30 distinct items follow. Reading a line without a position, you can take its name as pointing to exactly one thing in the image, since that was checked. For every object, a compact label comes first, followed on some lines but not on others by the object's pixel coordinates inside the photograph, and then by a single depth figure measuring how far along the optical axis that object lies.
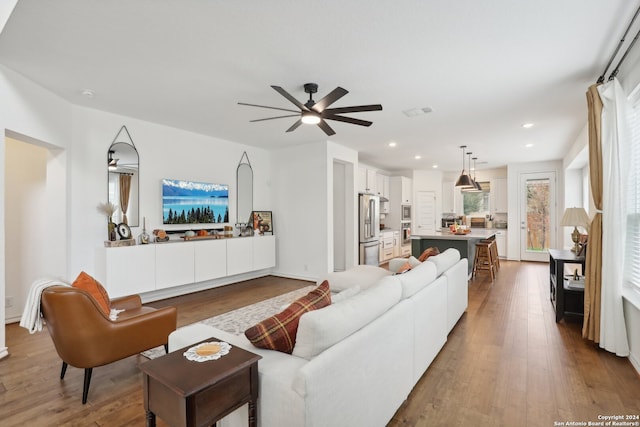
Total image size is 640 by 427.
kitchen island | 5.56
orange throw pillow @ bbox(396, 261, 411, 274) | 2.99
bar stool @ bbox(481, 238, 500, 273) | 6.52
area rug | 3.48
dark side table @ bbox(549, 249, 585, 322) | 3.65
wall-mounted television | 4.93
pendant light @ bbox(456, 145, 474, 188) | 6.22
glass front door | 7.97
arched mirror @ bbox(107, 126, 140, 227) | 4.38
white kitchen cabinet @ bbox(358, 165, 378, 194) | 7.31
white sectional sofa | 1.29
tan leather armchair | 2.14
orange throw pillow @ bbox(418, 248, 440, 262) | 3.63
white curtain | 2.73
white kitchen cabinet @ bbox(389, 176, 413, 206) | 8.90
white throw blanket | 2.20
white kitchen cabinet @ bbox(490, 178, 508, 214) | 8.98
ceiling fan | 2.86
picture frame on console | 6.20
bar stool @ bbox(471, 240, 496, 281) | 6.06
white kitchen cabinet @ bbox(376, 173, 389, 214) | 8.34
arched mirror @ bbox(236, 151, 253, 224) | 6.04
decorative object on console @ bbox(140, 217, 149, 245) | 4.43
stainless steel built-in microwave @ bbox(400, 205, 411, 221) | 8.95
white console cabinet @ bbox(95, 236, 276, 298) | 4.02
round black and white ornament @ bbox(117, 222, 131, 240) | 4.29
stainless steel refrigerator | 6.87
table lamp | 3.89
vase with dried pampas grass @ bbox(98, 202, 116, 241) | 4.21
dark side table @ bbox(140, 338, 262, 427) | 1.17
